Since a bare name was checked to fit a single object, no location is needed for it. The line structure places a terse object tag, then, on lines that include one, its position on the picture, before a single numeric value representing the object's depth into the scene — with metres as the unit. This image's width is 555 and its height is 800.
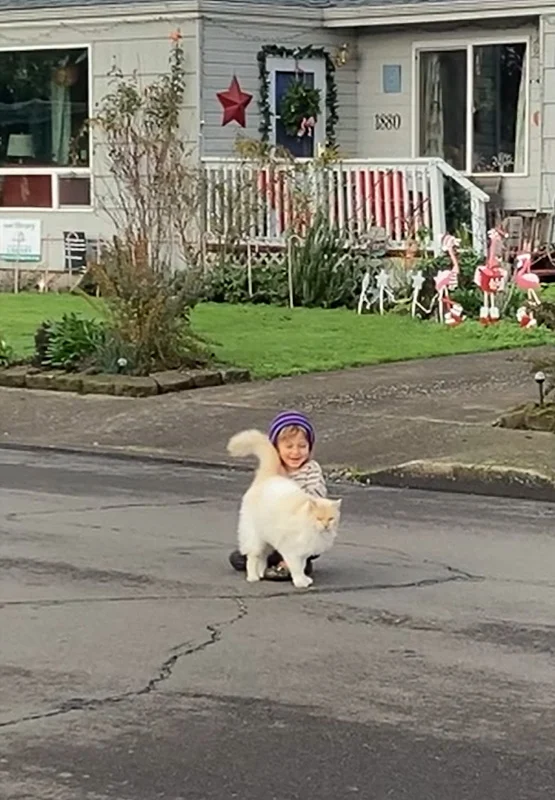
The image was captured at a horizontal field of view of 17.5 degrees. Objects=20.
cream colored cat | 8.15
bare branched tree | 17.41
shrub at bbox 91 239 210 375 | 15.73
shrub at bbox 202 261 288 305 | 21.69
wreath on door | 24.06
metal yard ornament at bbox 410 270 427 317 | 19.88
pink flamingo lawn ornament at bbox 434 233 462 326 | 19.08
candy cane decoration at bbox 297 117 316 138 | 24.30
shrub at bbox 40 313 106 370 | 16.17
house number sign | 24.84
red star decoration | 23.59
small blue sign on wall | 24.59
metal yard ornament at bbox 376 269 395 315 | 20.61
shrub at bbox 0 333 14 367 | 16.59
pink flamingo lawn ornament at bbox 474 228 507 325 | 18.42
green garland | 23.97
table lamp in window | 25.19
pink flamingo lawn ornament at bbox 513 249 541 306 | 16.66
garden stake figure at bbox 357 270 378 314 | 20.75
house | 23.17
